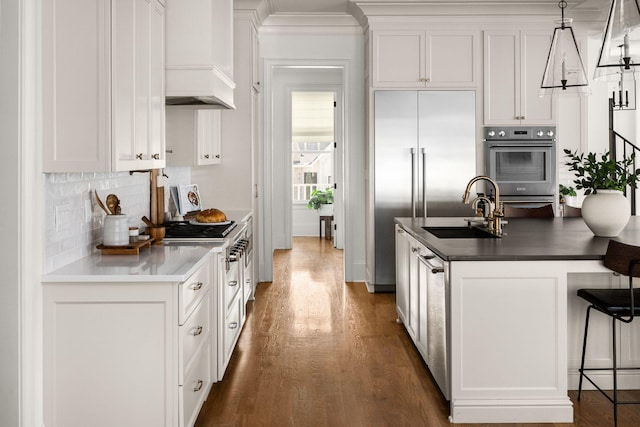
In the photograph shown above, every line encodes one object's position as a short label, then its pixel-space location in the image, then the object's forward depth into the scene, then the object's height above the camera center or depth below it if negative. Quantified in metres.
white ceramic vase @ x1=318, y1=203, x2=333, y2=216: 10.42 -0.13
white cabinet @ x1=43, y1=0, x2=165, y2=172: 2.44 +0.47
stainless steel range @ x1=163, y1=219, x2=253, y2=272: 3.72 -0.20
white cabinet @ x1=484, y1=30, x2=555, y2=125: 5.99 +1.20
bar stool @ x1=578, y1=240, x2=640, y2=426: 2.67 -0.46
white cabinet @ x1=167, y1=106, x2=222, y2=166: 4.46 +0.47
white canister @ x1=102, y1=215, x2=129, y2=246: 3.07 -0.14
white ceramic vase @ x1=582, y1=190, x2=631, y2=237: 3.43 -0.06
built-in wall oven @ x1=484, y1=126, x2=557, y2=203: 6.00 +0.38
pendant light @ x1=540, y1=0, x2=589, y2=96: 3.77 +0.83
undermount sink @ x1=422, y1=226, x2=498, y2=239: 3.91 -0.21
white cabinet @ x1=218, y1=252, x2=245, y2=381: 3.52 -0.68
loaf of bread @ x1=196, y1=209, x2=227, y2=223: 4.32 -0.10
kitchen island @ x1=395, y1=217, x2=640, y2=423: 2.93 -0.62
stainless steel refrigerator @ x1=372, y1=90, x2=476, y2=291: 5.98 +0.47
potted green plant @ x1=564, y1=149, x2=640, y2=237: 3.43 +0.01
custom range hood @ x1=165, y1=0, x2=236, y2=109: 3.63 +0.90
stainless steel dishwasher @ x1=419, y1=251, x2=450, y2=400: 3.04 -0.60
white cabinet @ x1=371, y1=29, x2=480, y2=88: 5.96 +1.42
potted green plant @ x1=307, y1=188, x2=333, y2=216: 10.30 -0.01
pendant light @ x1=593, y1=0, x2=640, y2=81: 3.01 +0.78
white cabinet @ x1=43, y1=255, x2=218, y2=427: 2.46 -0.60
